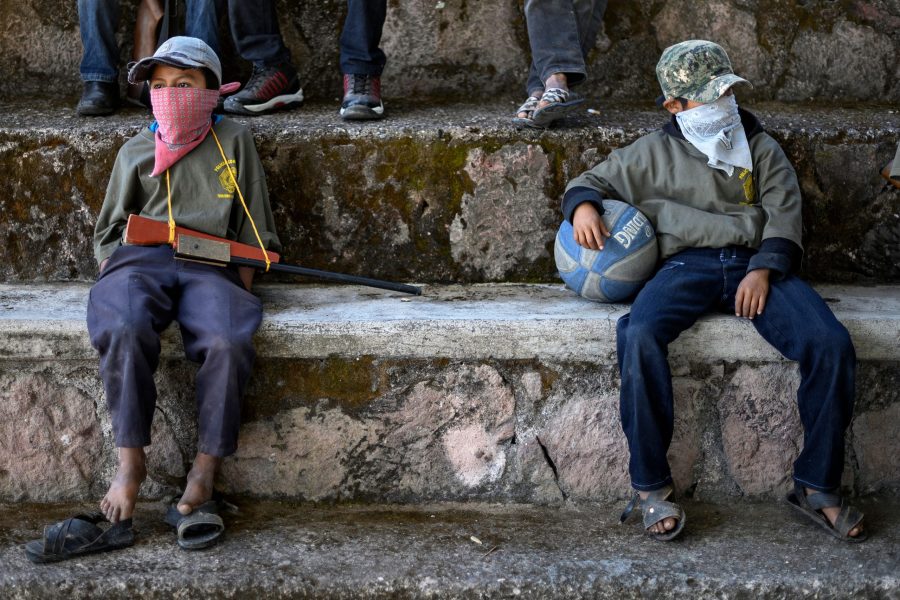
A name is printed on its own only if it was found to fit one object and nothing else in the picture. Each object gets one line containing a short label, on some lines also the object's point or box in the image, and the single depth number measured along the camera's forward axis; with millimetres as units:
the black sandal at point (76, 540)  2613
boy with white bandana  2715
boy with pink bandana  2697
